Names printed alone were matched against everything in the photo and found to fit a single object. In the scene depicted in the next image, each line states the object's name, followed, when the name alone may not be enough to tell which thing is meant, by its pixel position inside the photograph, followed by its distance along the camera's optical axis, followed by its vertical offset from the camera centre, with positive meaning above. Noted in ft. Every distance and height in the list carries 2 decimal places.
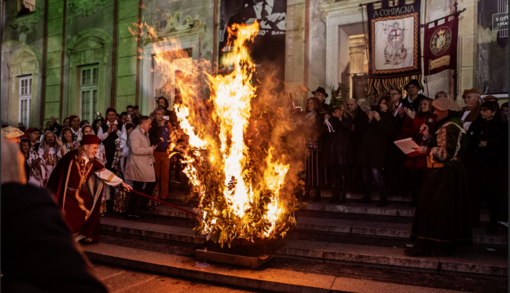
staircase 14.79 -5.21
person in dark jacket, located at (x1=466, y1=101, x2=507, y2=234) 20.59 +0.15
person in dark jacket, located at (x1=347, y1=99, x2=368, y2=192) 27.17 +0.98
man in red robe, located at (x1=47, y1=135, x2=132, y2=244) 19.74 -2.25
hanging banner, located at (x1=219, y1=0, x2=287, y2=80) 39.75 +12.99
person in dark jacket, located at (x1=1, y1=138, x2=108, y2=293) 3.58 -1.01
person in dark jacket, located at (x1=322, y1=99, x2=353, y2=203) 25.96 +0.33
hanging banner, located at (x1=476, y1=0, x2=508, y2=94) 29.45 +8.99
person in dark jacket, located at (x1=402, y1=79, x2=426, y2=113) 26.55 +4.25
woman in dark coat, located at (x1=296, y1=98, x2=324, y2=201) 26.78 +0.38
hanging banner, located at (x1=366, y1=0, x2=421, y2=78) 32.07 +10.29
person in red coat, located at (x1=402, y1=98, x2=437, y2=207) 22.74 +1.65
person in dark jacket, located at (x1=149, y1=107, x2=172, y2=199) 28.99 +0.06
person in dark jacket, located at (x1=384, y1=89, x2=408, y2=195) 25.74 -0.64
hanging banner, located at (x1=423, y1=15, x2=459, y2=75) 29.76 +9.09
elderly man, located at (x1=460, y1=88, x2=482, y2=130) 23.26 +3.09
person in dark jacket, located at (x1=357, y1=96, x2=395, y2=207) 24.22 +0.45
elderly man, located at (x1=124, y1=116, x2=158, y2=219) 25.88 -1.21
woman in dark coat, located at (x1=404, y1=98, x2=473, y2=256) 16.48 -2.07
